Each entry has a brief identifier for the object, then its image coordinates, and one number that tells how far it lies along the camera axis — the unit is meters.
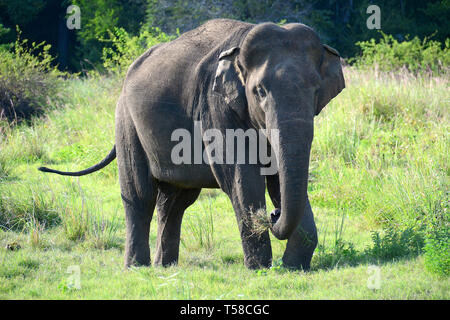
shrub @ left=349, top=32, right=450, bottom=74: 36.44
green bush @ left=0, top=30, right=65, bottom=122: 31.73
